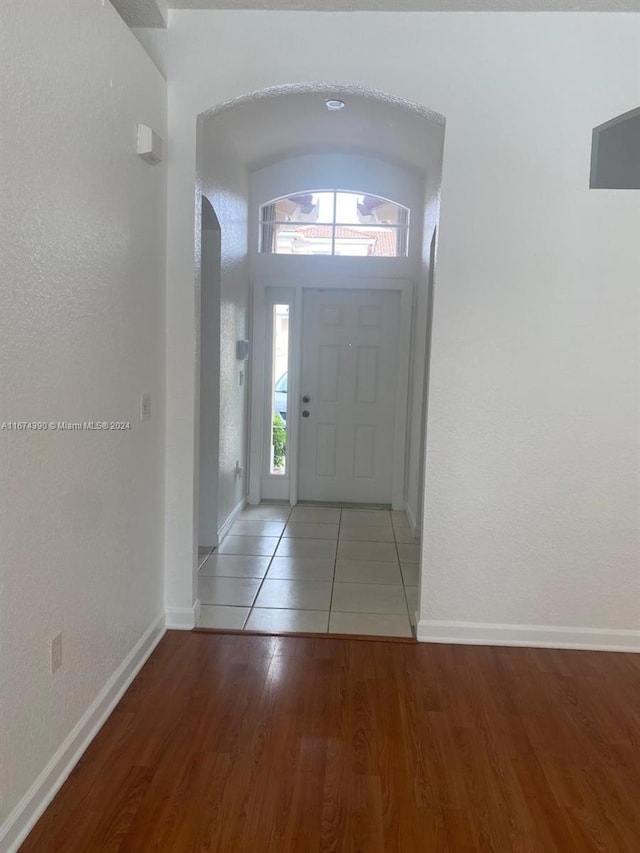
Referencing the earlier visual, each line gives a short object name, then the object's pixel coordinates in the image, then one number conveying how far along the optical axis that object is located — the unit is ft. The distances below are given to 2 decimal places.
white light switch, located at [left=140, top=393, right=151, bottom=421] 8.55
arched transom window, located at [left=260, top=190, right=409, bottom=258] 17.40
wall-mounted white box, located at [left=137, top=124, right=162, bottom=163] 8.00
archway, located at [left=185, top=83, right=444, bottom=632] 12.31
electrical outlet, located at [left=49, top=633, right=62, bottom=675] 6.09
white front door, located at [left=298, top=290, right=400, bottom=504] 17.95
